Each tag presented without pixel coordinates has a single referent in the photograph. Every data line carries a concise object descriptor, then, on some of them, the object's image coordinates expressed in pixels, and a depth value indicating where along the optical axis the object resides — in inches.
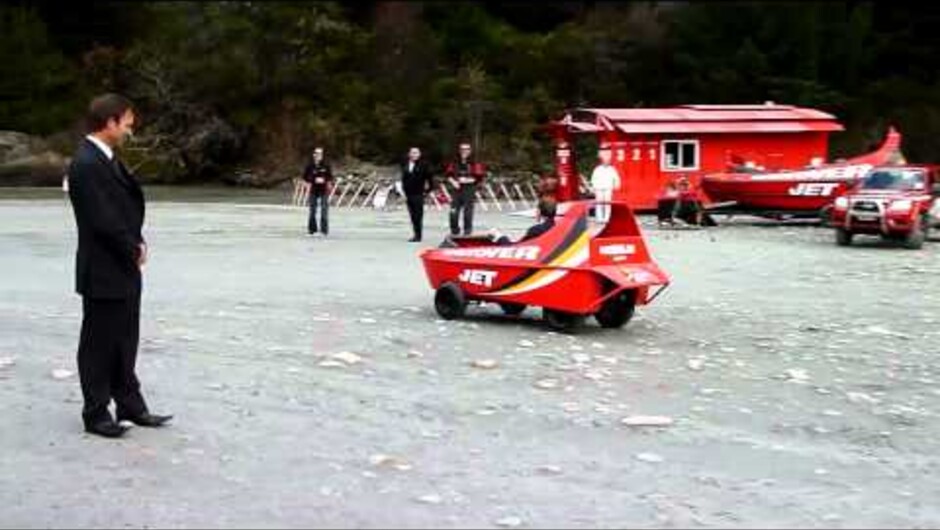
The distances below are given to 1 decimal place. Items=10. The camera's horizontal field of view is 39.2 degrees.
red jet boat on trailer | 1254.3
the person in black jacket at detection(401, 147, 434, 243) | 1007.0
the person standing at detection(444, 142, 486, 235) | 1018.1
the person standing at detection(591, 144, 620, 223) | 1183.6
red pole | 1432.1
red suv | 1013.8
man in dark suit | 311.0
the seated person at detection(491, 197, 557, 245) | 535.6
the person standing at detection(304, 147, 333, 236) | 1083.9
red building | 1398.9
